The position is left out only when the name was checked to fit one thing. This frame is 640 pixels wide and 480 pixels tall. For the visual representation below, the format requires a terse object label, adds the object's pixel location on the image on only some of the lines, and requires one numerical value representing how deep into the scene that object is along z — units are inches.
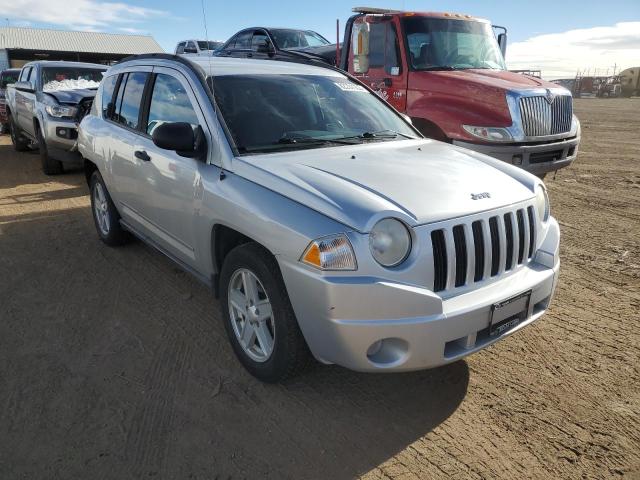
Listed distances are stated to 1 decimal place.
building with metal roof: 1539.4
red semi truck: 240.5
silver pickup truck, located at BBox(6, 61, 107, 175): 331.0
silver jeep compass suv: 94.5
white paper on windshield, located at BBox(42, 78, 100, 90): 371.9
